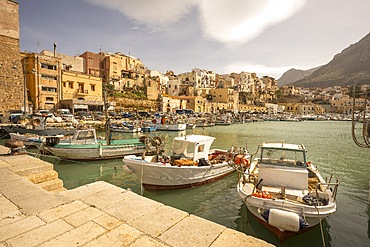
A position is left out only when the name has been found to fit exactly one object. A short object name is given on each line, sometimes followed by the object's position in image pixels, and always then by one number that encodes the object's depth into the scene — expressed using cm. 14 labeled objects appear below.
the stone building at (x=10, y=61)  3347
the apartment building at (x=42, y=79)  3550
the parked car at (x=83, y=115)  3628
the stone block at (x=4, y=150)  816
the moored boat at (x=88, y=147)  1498
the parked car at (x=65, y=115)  3128
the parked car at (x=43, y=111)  3197
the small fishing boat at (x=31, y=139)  1725
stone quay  271
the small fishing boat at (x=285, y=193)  592
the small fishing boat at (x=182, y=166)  998
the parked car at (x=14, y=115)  2668
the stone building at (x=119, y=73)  5503
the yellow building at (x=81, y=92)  3881
